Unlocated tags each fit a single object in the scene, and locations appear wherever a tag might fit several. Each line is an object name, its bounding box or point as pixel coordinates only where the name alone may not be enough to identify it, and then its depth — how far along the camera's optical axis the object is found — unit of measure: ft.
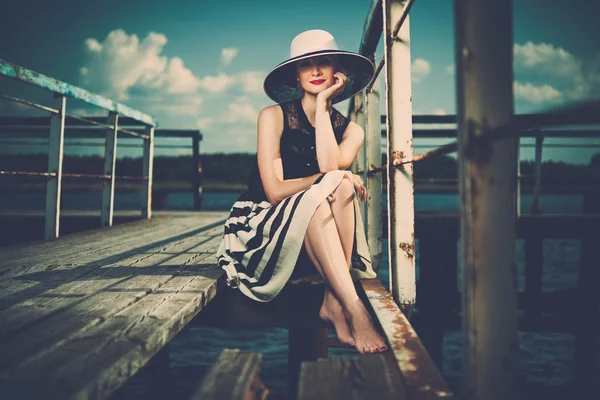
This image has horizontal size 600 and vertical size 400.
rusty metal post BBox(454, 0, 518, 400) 2.86
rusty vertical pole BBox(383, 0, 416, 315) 6.31
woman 6.00
